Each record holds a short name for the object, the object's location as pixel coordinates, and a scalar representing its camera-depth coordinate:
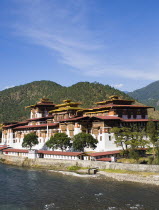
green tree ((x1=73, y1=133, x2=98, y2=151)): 74.50
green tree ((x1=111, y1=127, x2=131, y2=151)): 74.29
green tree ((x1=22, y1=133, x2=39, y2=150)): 93.38
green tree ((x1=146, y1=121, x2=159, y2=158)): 67.03
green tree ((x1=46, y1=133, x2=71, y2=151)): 78.88
